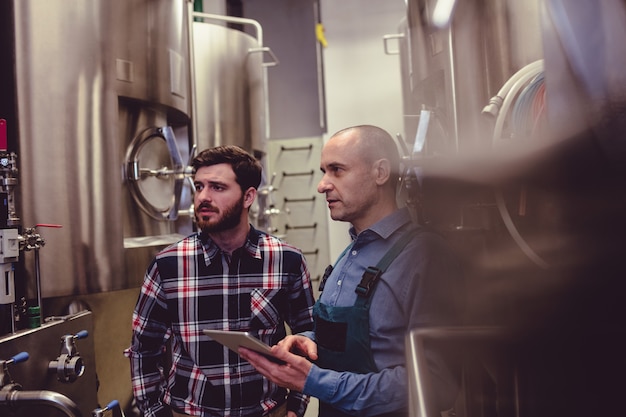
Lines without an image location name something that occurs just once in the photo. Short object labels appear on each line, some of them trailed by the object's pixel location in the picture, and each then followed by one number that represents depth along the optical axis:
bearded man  1.37
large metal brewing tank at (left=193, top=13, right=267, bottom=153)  3.06
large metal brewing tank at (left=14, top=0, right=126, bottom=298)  1.56
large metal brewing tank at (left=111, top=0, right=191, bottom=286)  1.86
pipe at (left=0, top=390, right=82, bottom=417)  1.09
